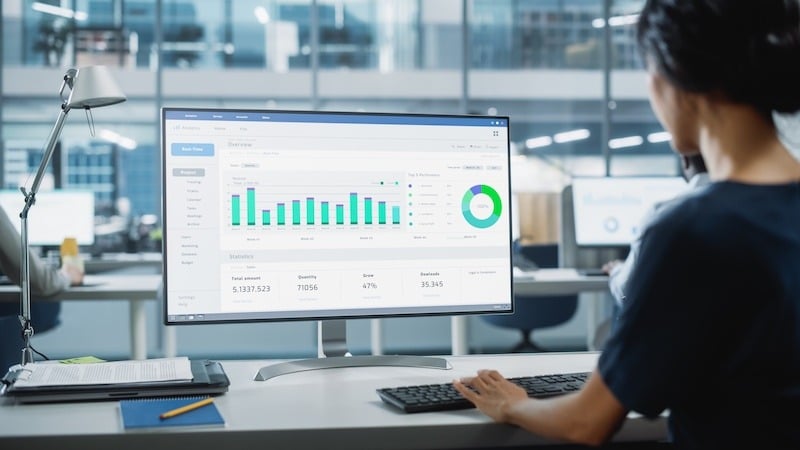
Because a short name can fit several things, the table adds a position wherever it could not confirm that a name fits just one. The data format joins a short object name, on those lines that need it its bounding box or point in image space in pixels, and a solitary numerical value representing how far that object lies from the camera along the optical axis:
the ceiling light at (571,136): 6.61
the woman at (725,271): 0.91
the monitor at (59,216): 4.61
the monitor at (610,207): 4.16
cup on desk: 3.66
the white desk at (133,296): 3.47
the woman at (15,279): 2.04
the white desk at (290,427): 1.10
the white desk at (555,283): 3.76
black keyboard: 1.22
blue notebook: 1.13
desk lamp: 1.58
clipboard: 1.28
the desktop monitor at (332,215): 1.47
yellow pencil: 1.16
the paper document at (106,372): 1.33
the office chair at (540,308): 4.96
